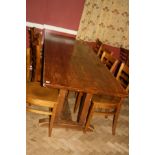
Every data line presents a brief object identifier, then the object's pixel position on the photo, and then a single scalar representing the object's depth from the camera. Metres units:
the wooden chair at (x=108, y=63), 2.95
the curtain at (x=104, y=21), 4.67
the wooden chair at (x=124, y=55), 4.11
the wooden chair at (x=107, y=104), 2.50
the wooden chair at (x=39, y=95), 2.21
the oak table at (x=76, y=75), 2.05
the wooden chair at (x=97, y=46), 4.17
